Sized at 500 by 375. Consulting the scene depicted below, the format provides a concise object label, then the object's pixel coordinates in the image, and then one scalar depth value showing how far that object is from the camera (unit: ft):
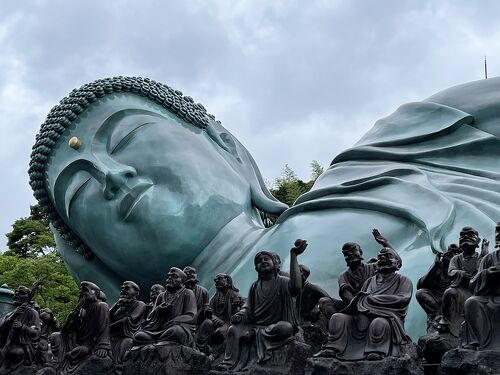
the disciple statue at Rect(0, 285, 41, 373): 37.14
